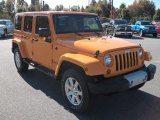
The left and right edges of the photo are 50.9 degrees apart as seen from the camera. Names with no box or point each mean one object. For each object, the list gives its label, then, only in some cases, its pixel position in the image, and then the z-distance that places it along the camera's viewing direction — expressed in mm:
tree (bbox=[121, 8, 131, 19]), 42169
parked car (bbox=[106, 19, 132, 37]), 15212
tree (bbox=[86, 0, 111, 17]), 44122
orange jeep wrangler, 3093
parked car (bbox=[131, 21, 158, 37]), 15903
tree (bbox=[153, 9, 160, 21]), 39747
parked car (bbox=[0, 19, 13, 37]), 14532
